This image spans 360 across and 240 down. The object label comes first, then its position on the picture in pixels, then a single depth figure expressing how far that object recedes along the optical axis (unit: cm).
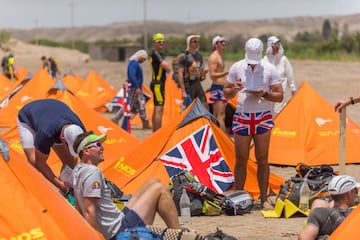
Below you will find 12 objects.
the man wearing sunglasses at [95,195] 1061
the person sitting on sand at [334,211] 1059
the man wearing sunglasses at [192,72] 2209
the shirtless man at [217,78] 2082
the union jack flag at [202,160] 1609
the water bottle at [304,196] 1441
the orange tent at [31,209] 952
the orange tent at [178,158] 1633
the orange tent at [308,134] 2001
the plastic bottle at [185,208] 1429
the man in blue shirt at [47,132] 1315
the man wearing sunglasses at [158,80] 2337
